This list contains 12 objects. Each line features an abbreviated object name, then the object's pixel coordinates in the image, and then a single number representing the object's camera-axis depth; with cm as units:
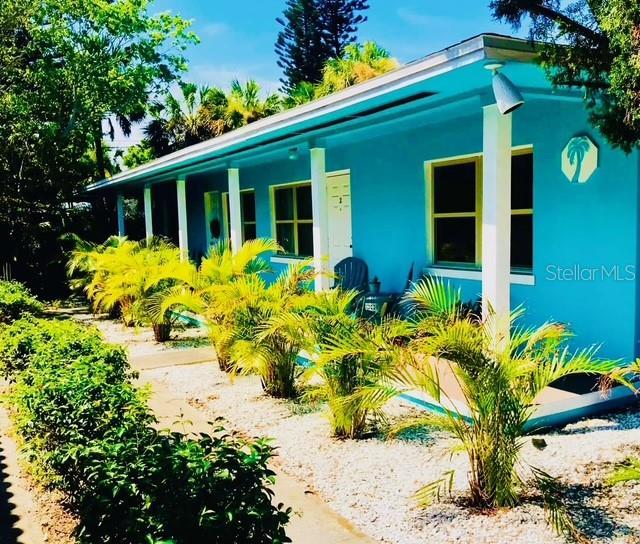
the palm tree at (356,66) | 2114
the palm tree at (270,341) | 585
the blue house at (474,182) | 521
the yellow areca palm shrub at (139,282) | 917
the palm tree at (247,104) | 2603
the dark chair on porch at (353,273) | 927
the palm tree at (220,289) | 636
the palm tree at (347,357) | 421
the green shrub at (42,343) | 515
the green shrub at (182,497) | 236
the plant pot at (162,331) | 943
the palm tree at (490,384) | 352
